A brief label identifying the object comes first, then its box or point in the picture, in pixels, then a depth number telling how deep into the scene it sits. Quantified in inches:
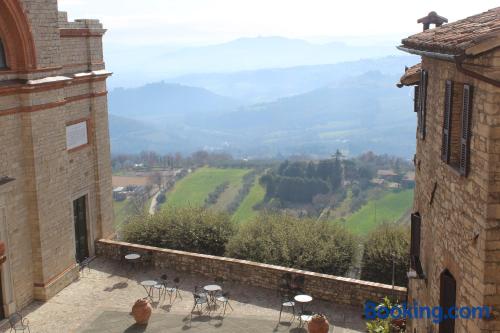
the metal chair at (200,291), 579.2
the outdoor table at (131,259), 667.4
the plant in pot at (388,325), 442.6
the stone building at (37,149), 542.0
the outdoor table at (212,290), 569.6
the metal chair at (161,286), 589.9
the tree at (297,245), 673.6
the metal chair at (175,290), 597.9
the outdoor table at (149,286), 584.5
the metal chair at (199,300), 552.1
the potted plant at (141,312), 531.2
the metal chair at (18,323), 519.7
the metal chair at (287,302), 543.8
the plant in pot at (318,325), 486.0
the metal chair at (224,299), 559.6
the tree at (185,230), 770.2
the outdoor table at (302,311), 509.0
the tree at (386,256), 642.8
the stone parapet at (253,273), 571.8
